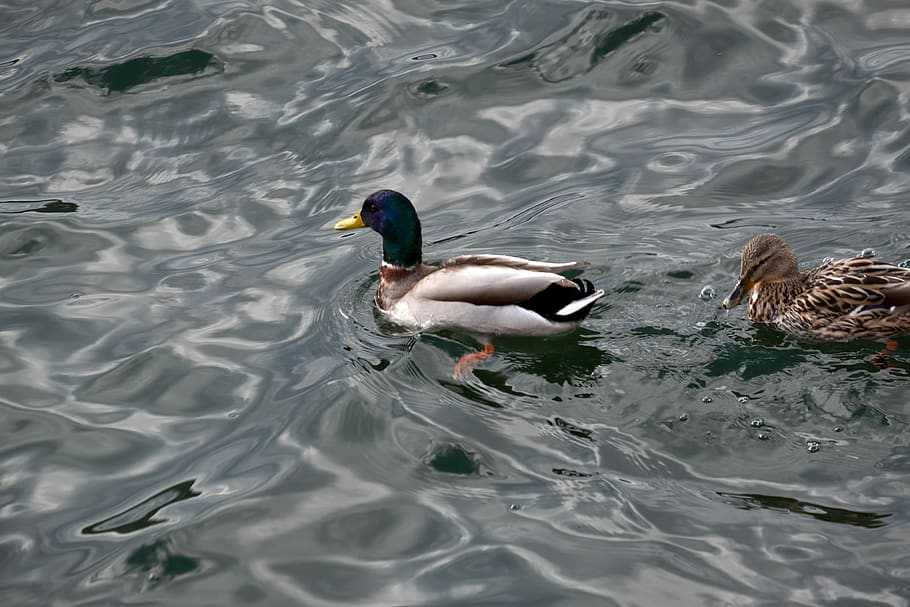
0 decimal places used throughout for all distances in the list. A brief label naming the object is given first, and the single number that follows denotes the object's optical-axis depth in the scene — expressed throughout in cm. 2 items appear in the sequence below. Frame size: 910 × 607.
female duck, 1518
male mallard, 1616
